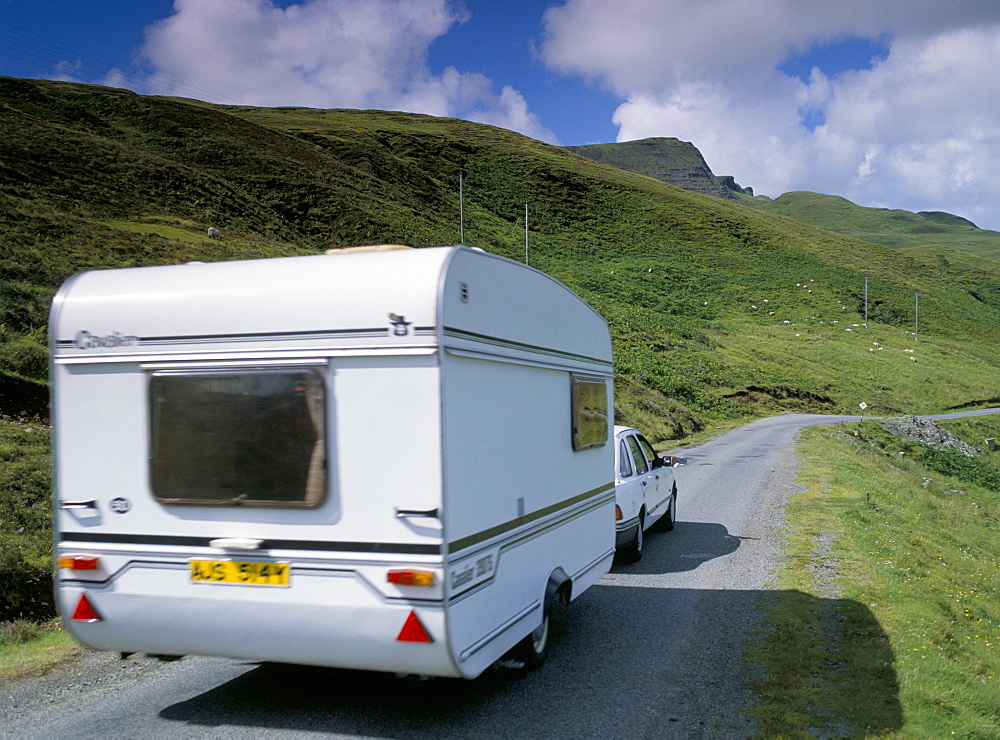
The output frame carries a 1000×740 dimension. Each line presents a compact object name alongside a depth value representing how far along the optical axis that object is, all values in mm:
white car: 8906
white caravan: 4195
